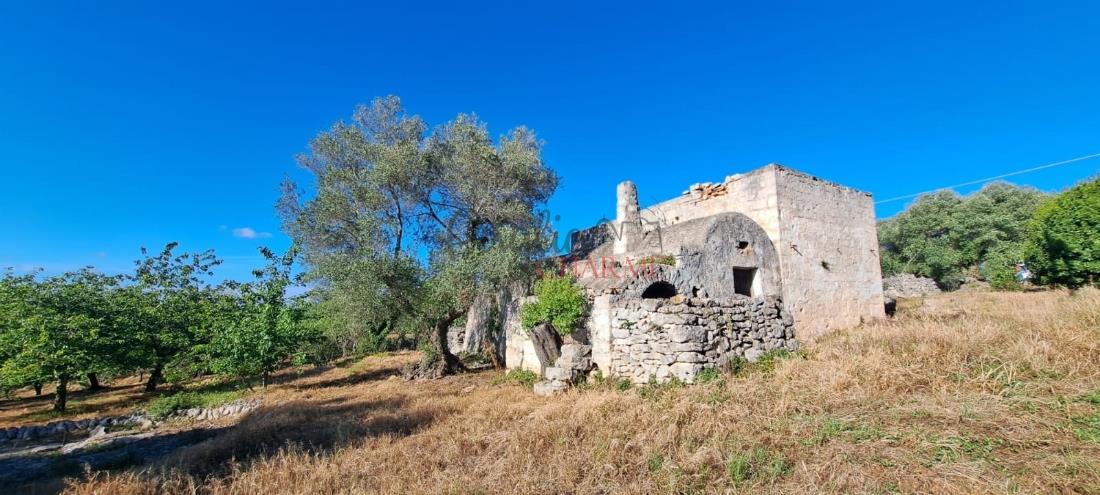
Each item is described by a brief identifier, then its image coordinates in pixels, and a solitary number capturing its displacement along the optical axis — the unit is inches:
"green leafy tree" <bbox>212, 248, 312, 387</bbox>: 449.7
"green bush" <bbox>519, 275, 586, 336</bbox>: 377.7
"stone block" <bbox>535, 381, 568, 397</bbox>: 327.9
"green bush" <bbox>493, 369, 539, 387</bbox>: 404.6
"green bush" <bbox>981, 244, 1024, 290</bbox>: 859.4
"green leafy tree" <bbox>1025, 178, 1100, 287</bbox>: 630.5
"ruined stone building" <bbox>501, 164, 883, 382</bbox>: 320.6
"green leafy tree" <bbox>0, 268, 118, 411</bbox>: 388.8
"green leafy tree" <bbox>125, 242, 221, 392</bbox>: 483.8
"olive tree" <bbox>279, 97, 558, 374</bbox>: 461.1
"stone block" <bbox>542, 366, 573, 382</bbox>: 341.7
